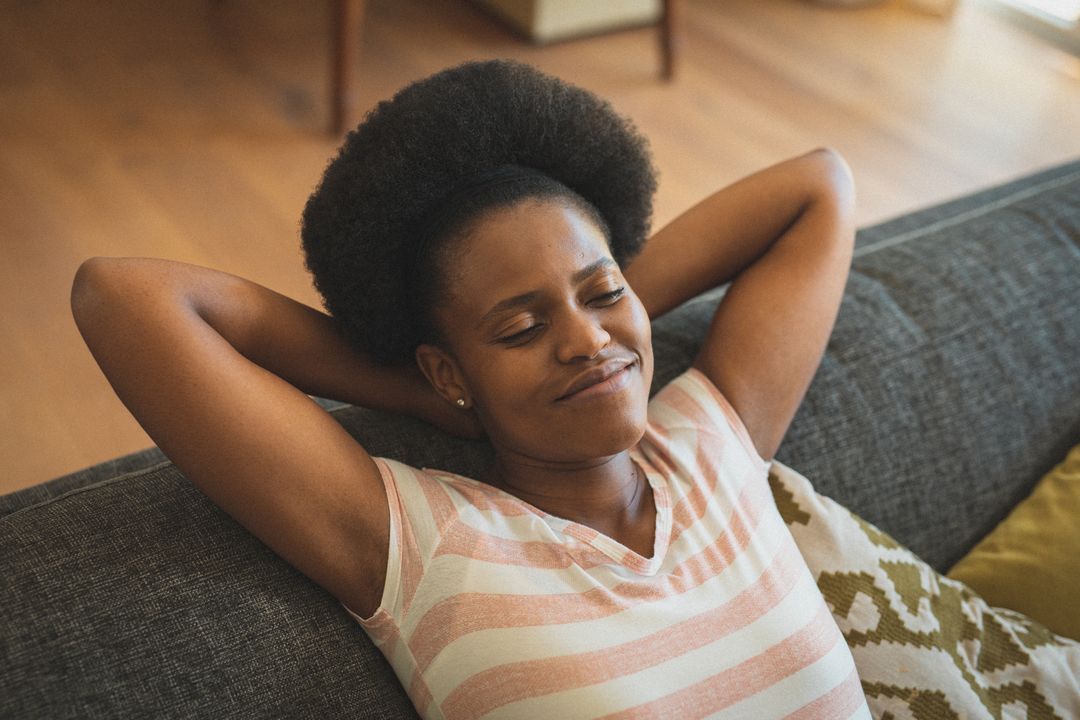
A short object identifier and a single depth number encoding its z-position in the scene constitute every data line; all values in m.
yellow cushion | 1.23
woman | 0.94
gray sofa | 0.91
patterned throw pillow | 1.12
